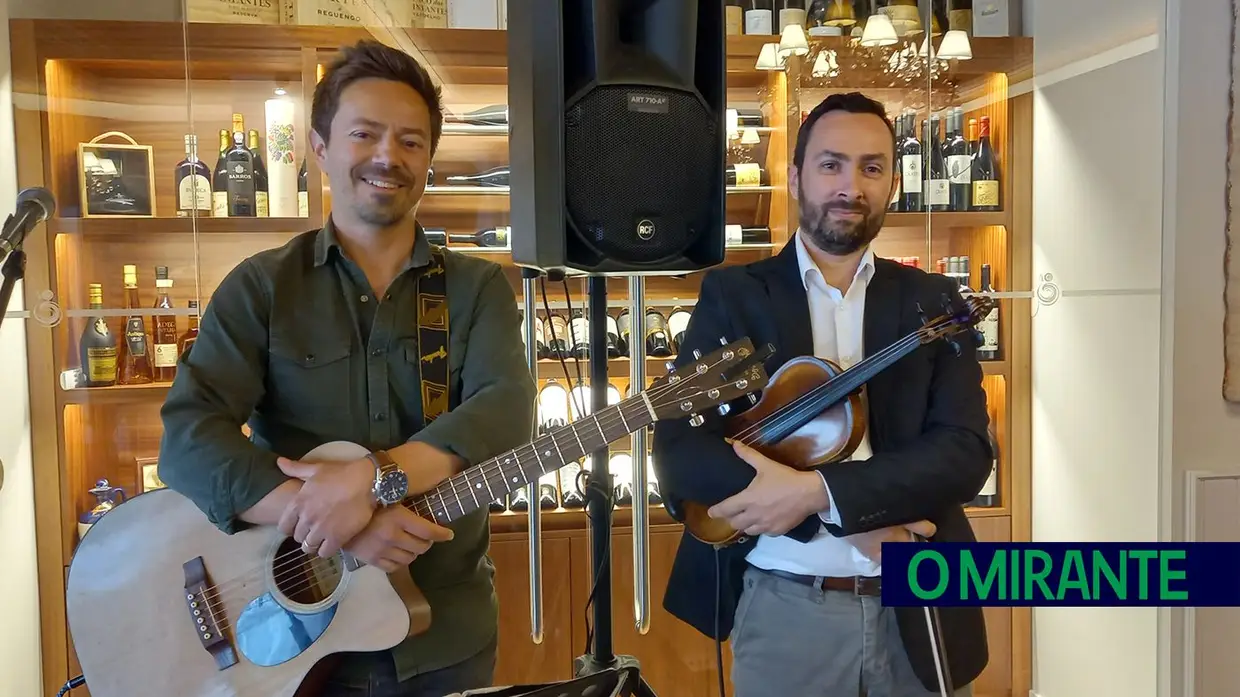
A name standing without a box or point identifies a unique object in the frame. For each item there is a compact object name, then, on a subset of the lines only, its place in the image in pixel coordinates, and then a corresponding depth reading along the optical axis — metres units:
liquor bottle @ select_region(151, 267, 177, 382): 2.33
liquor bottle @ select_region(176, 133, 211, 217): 2.30
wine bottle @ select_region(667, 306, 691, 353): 2.47
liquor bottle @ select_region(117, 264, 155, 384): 2.33
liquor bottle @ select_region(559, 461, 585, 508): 2.39
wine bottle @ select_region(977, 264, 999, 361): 2.47
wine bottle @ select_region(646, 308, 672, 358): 2.43
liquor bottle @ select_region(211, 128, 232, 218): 2.33
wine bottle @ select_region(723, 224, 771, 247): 2.40
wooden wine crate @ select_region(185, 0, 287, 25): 2.23
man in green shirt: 1.15
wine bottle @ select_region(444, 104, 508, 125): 2.38
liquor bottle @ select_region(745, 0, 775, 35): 2.39
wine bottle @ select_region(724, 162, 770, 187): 2.42
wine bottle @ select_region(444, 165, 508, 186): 2.41
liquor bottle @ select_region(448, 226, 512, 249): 2.41
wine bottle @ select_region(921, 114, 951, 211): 2.47
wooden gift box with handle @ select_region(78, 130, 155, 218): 2.24
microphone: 1.17
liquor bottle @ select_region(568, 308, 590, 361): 2.37
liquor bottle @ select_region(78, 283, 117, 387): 2.25
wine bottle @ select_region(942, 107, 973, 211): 2.47
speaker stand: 1.34
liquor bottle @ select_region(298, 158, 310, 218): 2.34
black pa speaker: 1.15
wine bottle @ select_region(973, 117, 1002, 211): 2.45
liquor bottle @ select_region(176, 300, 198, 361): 2.33
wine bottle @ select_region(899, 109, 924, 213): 2.47
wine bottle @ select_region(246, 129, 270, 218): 2.35
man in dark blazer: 1.19
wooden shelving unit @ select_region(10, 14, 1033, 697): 2.21
